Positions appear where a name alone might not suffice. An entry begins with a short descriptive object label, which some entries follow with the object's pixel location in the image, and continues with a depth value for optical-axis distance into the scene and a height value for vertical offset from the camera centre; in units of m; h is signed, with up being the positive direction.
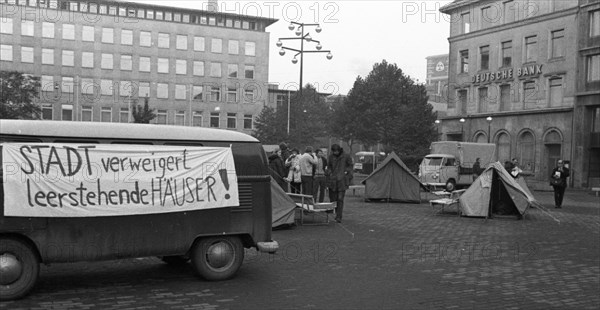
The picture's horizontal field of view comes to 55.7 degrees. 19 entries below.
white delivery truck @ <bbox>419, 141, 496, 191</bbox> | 34.28 -1.51
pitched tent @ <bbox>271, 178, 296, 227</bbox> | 12.61 -1.65
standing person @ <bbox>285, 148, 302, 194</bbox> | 16.39 -1.15
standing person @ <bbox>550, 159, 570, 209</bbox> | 20.81 -1.51
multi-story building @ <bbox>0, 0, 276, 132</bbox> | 69.06 +9.23
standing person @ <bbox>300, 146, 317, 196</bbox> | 16.39 -0.95
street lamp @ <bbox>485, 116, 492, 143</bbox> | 50.62 +1.48
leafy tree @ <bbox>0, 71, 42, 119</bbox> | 41.19 +2.48
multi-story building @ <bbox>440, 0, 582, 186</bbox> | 46.81 +5.48
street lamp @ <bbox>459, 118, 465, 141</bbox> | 56.33 +0.69
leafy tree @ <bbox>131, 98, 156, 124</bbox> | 48.75 +1.32
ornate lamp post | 27.64 +4.55
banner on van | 6.34 -0.60
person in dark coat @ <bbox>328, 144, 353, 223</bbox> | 14.44 -1.02
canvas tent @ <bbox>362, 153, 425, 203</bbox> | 21.33 -1.80
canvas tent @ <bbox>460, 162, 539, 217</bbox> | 16.41 -1.69
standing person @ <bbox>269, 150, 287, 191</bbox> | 16.31 -0.91
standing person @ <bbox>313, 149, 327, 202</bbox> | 18.35 -1.35
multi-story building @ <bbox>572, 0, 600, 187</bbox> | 44.09 +3.16
